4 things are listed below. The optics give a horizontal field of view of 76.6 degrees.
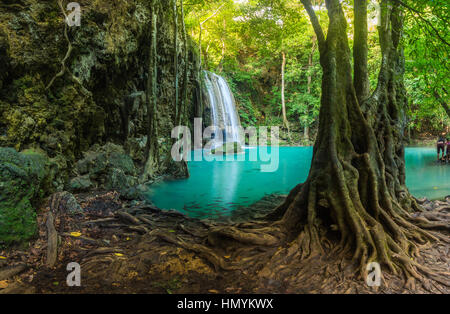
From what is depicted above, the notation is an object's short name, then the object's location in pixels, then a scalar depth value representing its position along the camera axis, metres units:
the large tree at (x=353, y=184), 3.89
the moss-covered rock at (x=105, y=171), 7.40
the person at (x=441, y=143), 16.67
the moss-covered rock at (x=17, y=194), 3.55
